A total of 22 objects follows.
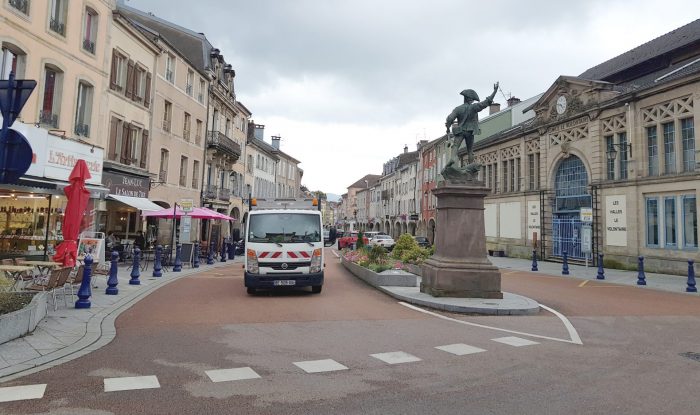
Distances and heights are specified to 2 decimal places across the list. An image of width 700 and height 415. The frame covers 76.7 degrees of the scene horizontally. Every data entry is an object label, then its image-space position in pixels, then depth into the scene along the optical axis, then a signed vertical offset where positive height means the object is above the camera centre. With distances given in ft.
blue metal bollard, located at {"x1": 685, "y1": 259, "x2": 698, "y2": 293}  45.97 -3.03
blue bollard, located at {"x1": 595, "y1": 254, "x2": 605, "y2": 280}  58.44 -2.81
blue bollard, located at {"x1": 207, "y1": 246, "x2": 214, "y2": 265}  71.73 -3.37
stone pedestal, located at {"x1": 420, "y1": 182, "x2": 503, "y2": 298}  34.68 -0.40
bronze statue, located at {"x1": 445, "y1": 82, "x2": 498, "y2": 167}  37.73 +10.81
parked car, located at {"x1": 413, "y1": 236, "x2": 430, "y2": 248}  115.24 +0.70
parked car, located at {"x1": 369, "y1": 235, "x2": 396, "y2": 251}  108.68 +0.52
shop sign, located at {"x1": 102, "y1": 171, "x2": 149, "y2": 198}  63.72 +7.44
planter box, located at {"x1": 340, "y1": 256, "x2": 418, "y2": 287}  42.37 -3.53
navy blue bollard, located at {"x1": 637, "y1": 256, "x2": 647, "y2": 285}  51.49 -2.79
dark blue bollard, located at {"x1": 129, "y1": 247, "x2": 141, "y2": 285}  42.50 -3.73
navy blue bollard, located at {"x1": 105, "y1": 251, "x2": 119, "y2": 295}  35.53 -3.81
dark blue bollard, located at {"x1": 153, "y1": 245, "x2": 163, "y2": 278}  50.41 -3.48
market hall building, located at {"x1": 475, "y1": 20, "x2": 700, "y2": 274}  63.41 +15.13
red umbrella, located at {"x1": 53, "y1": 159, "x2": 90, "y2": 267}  33.71 +1.47
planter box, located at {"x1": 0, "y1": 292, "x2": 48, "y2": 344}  19.22 -4.21
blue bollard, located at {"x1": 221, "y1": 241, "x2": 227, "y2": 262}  78.07 -2.78
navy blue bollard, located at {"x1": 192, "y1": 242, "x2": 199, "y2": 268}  64.59 -3.27
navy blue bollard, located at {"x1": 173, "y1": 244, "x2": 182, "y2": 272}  57.48 -3.53
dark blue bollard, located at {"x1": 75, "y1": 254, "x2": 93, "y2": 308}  29.14 -3.77
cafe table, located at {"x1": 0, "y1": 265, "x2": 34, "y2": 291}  27.14 -2.80
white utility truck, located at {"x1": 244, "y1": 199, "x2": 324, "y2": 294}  36.94 -0.87
